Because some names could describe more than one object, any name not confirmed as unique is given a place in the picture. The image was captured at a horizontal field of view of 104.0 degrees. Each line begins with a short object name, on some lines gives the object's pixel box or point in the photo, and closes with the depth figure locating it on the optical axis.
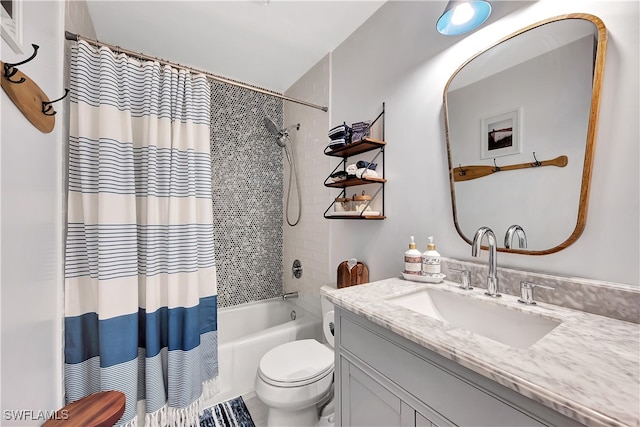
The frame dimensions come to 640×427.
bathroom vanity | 0.44
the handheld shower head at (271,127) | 2.41
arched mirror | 0.79
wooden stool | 0.64
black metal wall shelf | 1.42
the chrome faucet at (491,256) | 0.88
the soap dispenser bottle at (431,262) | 1.09
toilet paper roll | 1.56
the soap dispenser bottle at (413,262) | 1.15
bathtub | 1.67
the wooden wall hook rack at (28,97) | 0.50
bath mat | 1.50
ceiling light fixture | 0.98
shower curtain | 1.12
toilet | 1.24
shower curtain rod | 1.11
